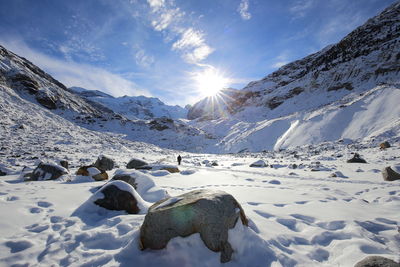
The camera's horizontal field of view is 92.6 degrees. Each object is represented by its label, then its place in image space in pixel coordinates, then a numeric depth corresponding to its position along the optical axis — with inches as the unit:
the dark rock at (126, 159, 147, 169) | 504.4
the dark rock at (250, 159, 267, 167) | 595.5
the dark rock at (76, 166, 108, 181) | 326.0
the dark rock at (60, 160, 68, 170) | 429.4
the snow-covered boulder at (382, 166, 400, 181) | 308.2
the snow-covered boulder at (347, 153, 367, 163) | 497.7
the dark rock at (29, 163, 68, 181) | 304.5
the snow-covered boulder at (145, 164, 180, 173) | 443.7
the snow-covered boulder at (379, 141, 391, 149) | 602.2
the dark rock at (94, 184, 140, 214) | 176.1
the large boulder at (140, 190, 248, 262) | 108.6
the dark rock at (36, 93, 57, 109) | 1527.1
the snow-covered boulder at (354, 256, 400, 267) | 90.1
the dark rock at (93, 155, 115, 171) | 473.4
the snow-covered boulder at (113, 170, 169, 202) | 221.1
